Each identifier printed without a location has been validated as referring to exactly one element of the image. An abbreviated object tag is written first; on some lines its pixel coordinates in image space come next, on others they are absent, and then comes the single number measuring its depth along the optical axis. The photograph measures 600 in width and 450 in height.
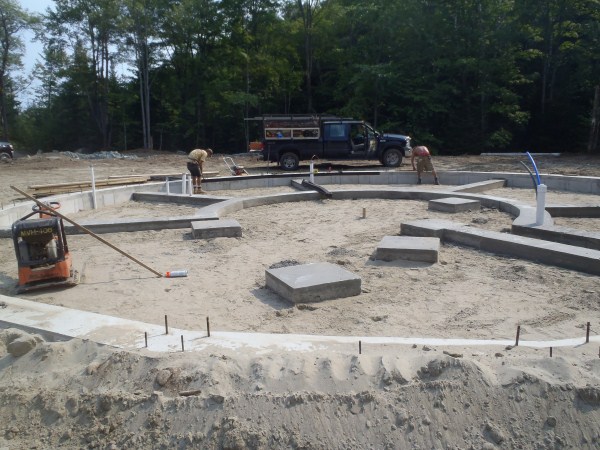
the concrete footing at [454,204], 9.71
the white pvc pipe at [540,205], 7.20
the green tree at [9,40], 34.81
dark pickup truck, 17.19
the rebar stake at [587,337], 3.70
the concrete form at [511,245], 5.79
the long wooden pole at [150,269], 5.57
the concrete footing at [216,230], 7.74
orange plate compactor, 5.21
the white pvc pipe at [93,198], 10.91
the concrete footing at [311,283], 4.93
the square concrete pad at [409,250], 6.21
